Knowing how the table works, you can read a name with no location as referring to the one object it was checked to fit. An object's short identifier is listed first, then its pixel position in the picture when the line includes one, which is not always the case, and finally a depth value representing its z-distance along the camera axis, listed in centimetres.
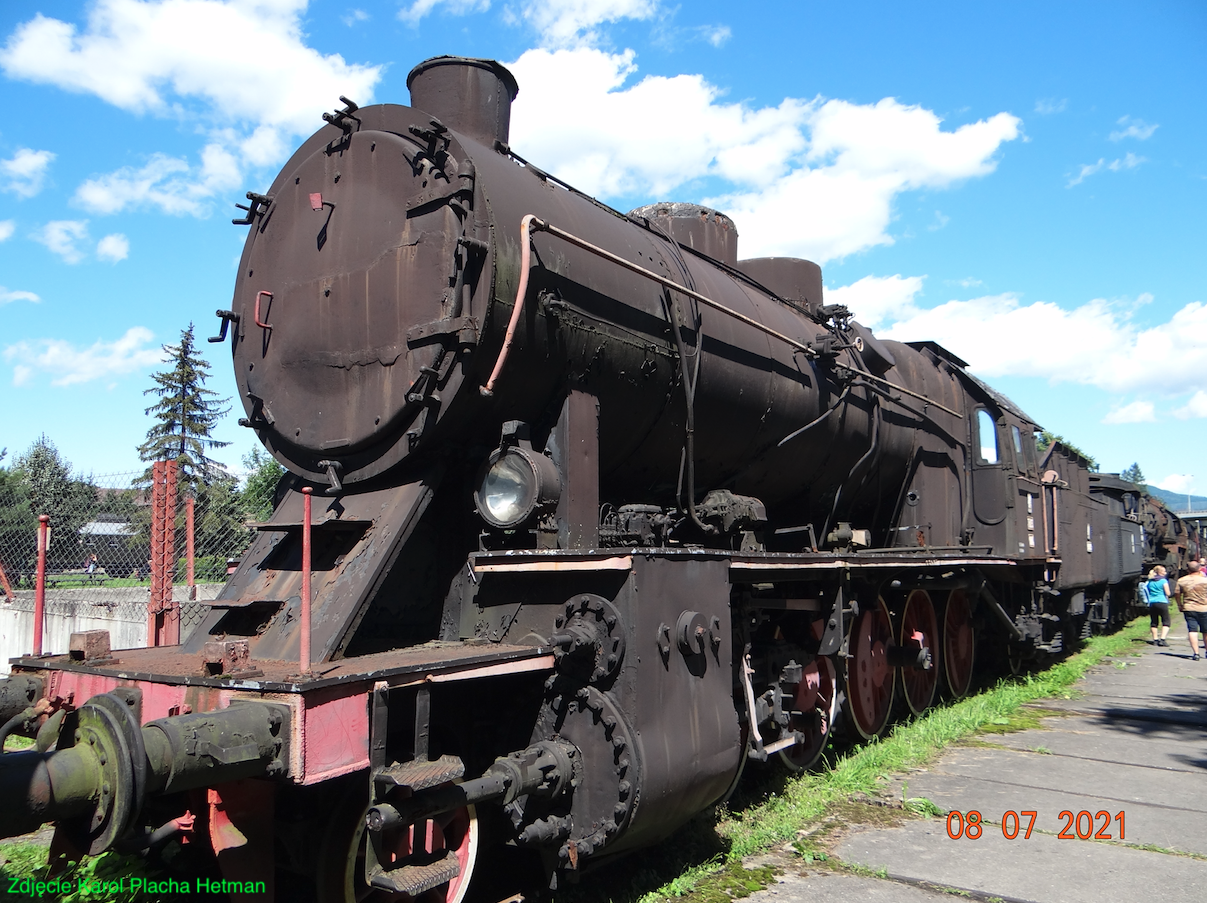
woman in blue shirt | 1544
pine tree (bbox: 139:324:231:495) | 3516
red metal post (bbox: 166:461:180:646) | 549
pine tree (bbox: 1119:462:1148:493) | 14455
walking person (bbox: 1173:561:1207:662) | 1272
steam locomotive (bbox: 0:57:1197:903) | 277
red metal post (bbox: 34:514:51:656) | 335
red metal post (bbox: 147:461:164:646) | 557
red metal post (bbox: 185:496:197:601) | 477
